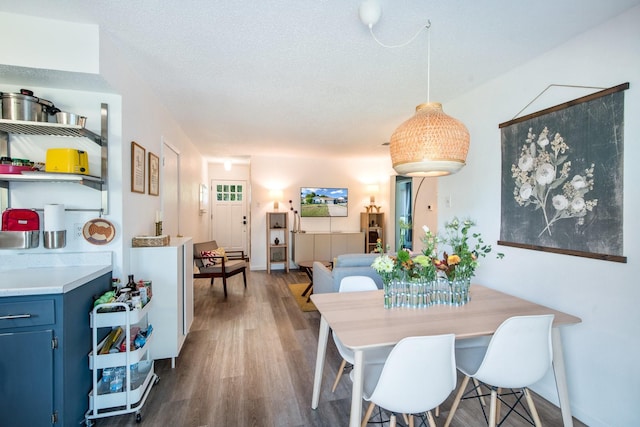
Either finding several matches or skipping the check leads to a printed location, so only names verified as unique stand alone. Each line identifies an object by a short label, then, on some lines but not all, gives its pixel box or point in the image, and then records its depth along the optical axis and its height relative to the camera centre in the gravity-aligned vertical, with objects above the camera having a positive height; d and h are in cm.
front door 705 -5
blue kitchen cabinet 143 -76
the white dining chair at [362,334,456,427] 118 -70
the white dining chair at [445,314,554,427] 136 -71
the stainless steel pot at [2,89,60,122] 168 +64
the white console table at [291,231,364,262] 567 -68
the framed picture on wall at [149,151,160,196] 266 +37
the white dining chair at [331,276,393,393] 161 -81
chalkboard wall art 162 +23
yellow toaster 176 +32
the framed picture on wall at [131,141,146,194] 222 +36
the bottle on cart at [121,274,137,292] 194 -51
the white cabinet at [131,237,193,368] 224 -63
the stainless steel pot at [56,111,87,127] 180 +60
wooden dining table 130 -60
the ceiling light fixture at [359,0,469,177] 146 +38
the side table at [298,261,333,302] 416 -90
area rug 371 -124
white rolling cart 171 -97
